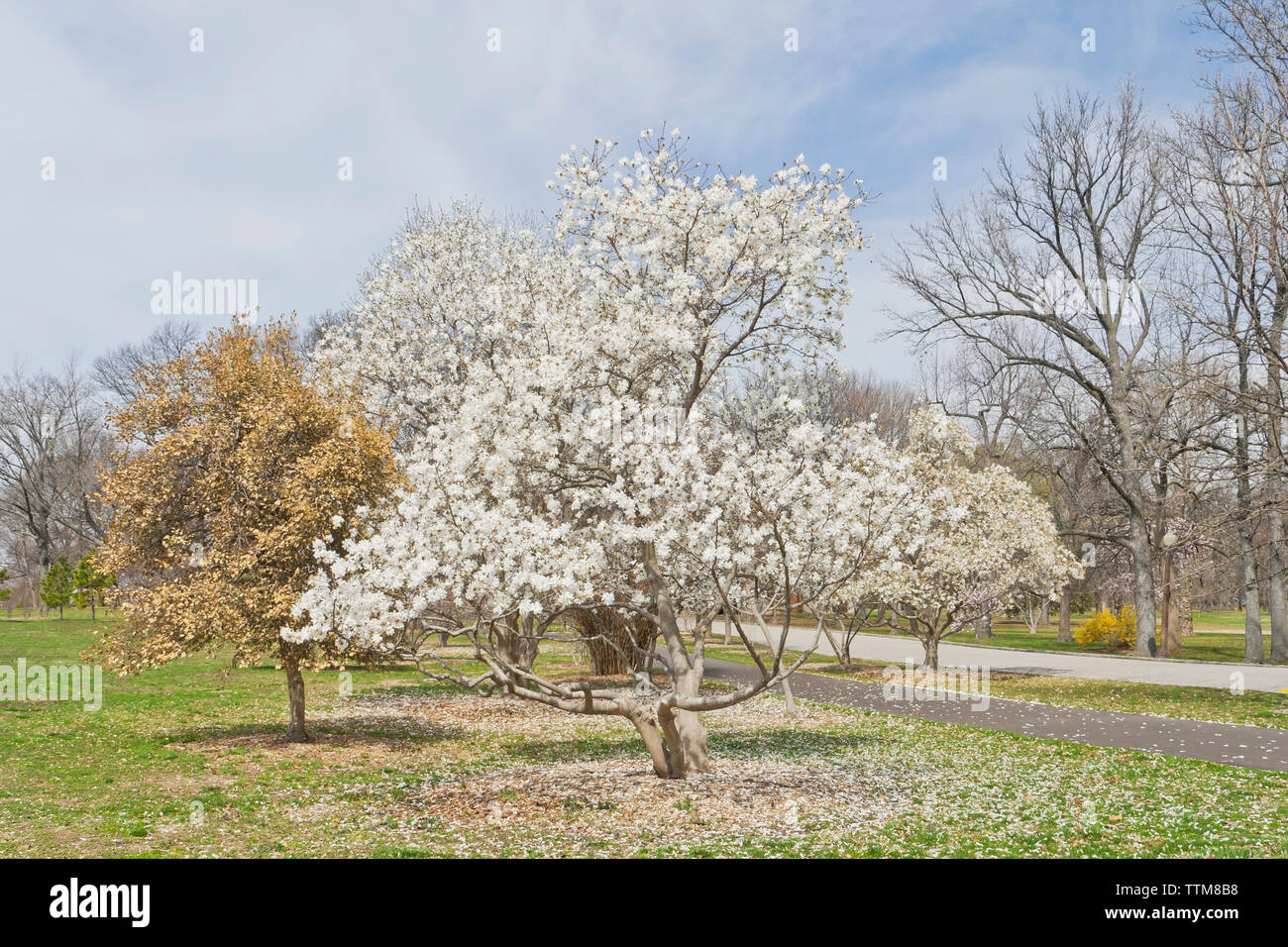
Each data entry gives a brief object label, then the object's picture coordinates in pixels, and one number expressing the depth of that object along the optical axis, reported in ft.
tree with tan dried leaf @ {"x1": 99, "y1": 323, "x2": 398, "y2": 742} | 41.37
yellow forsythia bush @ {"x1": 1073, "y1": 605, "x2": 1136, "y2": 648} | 116.78
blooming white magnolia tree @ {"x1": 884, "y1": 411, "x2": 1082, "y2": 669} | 76.18
